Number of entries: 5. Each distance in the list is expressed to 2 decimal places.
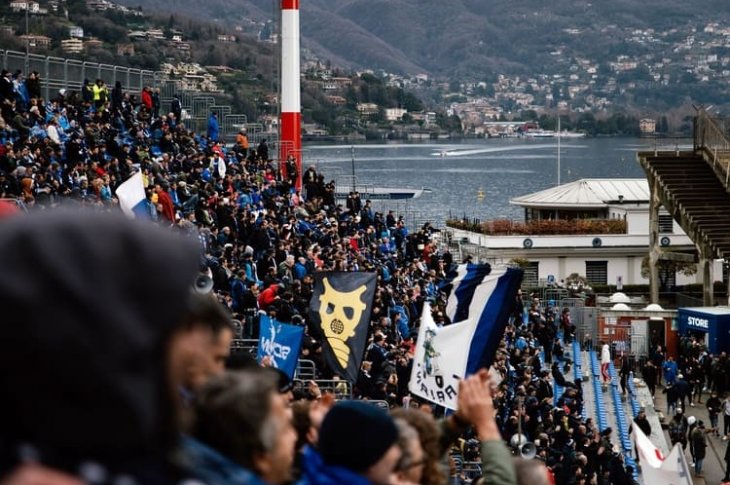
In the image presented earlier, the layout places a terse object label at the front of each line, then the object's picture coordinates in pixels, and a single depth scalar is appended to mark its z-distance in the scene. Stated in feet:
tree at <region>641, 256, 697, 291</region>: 170.81
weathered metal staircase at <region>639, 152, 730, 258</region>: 144.15
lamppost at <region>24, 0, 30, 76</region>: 112.47
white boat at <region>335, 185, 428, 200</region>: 267.88
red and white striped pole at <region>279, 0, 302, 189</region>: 172.65
